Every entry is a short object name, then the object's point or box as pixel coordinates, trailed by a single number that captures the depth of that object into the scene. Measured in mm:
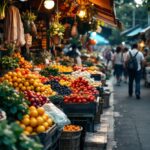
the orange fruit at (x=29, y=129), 5348
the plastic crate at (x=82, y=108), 8086
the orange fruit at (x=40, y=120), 5521
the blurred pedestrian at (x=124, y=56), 22928
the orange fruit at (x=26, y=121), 5457
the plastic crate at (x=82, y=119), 8057
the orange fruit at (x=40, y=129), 5359
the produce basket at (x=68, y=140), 7000
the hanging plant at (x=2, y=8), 8977
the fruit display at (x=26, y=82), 7992
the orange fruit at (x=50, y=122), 5772
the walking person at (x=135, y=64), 16727
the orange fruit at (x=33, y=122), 5449
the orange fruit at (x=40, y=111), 5840
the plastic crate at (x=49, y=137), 5285
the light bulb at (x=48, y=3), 11656
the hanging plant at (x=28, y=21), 11125
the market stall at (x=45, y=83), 5492
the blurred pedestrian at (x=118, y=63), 22511
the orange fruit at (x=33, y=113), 5699
